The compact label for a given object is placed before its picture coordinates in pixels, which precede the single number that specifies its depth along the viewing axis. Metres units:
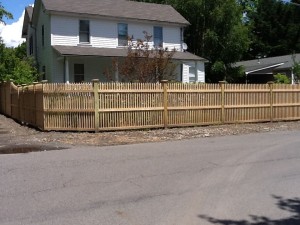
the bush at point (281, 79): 31.61
